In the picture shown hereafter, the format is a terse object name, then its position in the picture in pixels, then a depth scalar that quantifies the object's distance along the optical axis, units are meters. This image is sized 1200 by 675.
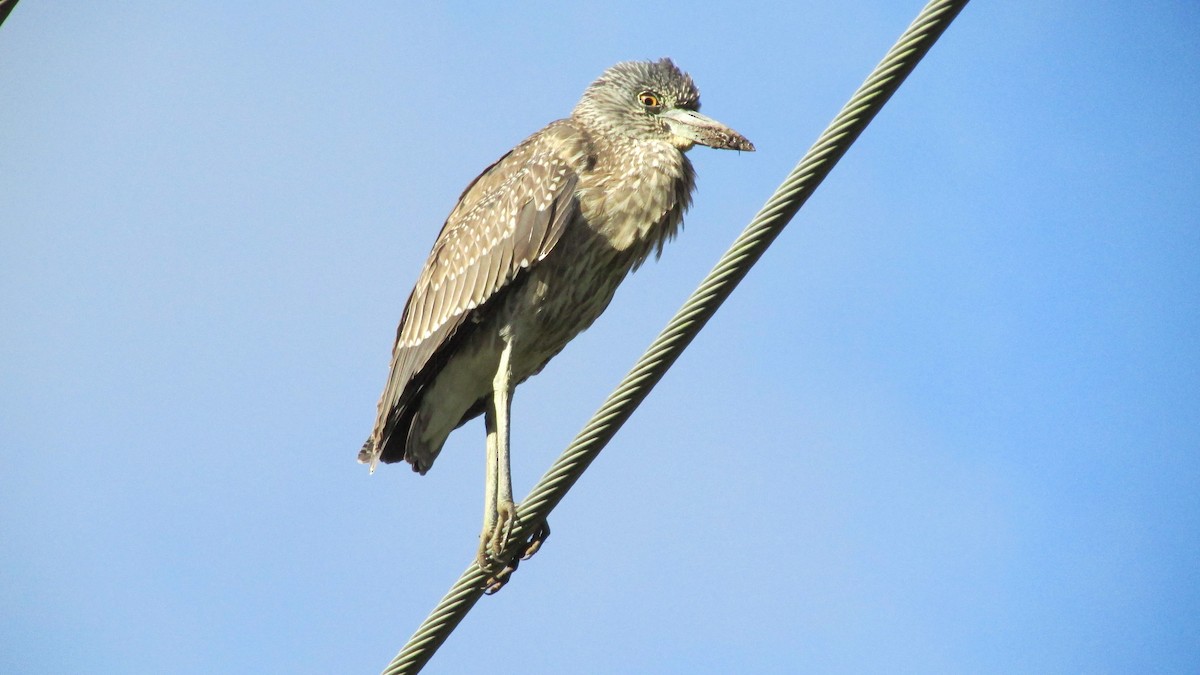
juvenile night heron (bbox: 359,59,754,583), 12.68
